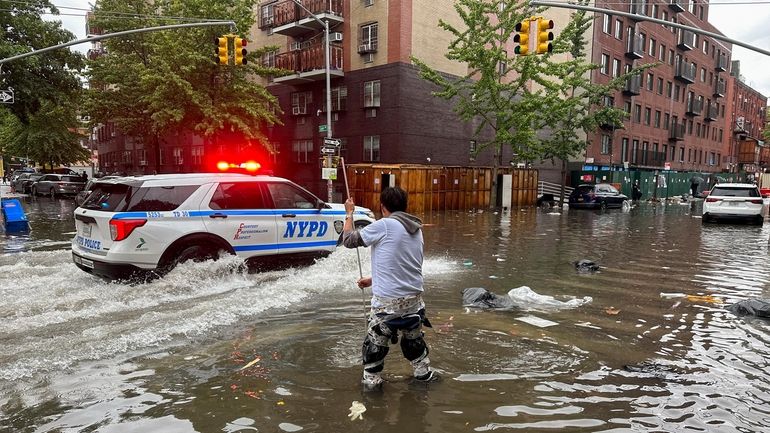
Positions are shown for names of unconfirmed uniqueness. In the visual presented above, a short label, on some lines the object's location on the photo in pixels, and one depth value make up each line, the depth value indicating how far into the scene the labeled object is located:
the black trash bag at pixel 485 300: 7.06
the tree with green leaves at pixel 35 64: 22.97
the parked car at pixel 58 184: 32.84
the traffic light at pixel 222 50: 16.55
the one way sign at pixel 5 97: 17.50
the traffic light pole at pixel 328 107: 21.60
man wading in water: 4.17
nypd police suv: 7.13
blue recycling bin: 15.07
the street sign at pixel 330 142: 20.00
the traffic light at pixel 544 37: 14.36
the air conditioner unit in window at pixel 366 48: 29.62
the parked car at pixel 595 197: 29.47
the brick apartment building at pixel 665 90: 43.22
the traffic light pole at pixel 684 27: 13.99
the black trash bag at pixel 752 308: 6.68
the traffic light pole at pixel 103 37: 15.33
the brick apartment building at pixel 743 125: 69.69
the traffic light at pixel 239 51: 16.81
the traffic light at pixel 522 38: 14.87
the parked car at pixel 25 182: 37.48
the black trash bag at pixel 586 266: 10.03
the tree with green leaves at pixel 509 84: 26.25
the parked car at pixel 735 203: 19.86
